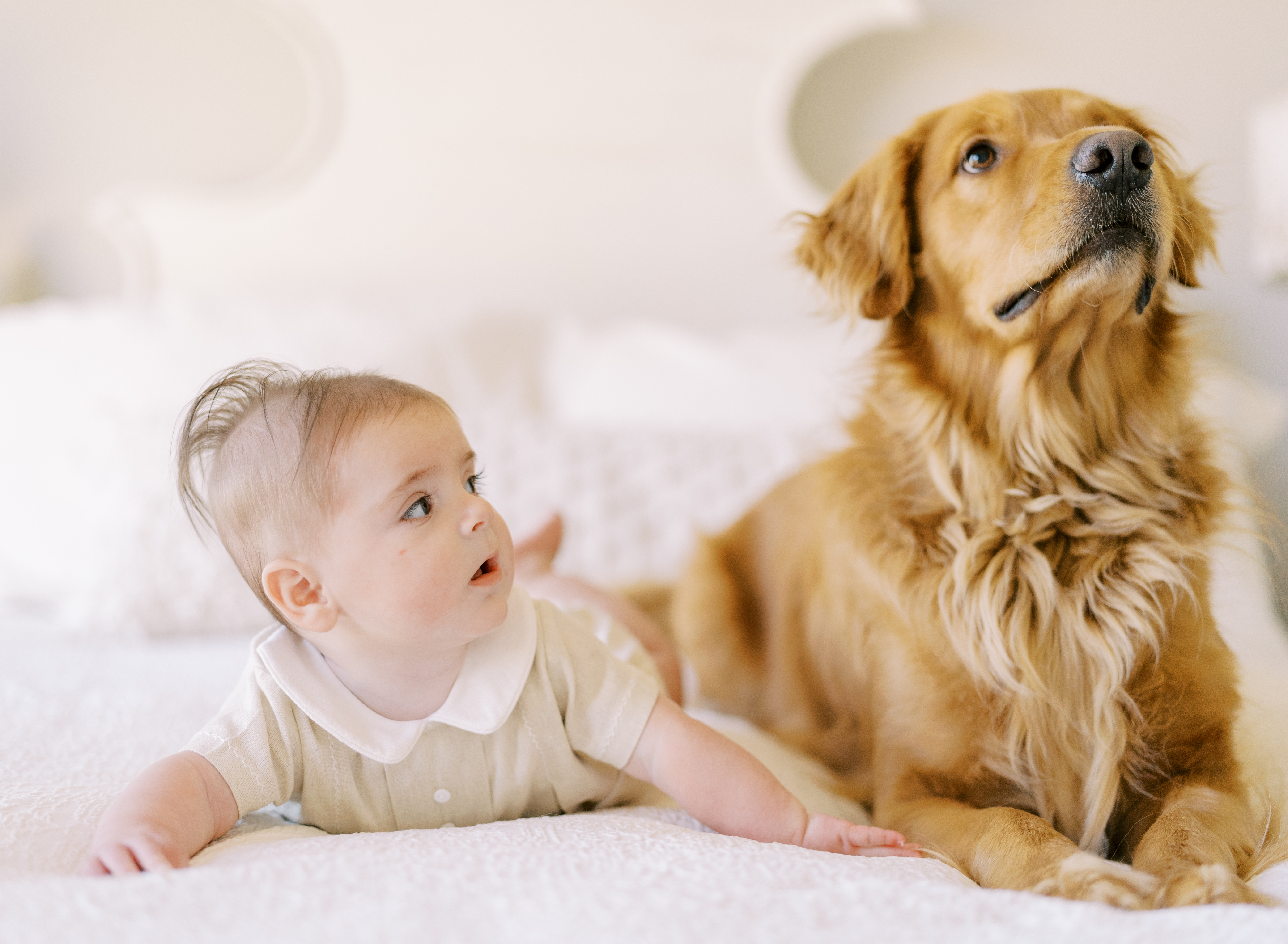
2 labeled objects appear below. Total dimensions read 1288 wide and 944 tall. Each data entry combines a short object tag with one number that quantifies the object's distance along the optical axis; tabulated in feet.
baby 2.86
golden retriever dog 3.32
